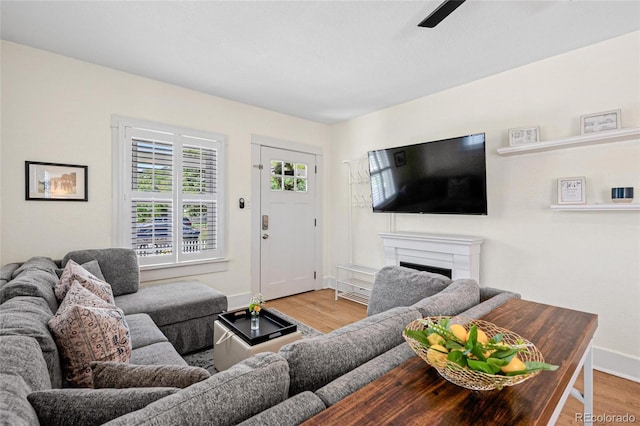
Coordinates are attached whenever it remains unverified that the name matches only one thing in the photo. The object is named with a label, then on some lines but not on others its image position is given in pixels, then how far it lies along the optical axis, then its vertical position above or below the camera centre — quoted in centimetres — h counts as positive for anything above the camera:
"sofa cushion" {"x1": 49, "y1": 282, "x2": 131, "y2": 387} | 127 -54
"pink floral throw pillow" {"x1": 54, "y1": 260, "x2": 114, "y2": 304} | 183 -43
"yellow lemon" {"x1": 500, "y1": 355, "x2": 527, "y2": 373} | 75 -39
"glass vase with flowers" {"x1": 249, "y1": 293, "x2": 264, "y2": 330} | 229 -74
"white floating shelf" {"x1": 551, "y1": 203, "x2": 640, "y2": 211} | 216 +6
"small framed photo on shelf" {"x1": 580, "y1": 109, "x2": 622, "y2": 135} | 226 +72
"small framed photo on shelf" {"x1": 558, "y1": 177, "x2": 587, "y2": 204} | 243 +20
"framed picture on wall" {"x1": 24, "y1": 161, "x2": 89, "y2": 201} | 253 +31
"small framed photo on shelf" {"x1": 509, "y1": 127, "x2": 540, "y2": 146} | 265 +72
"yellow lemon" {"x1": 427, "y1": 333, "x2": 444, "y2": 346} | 88 -37
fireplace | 299 -39
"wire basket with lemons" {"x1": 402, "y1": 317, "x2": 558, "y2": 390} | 75 -38
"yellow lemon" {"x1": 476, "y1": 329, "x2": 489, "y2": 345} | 88 -37
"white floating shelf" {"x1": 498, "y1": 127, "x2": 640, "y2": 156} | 216 +58
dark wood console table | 73 -50
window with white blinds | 301 +25
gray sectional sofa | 71 -46
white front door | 408 -9
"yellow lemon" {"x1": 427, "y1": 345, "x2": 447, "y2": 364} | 82 -39
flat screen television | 291 +42
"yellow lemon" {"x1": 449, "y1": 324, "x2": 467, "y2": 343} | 88 -36
